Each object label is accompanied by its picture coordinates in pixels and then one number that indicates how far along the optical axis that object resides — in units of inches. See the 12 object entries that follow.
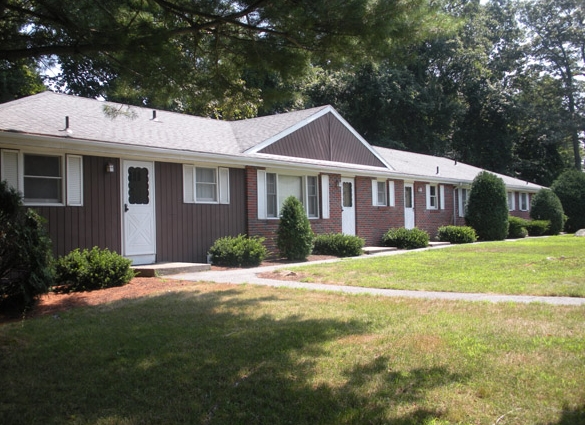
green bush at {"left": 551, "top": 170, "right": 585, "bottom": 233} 1229.1
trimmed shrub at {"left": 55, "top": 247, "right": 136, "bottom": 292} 369.7
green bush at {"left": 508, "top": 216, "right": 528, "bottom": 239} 967.0
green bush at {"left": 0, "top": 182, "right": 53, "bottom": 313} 287.4
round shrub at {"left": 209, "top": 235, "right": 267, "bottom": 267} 514.6
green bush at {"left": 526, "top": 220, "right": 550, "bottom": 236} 1049.5
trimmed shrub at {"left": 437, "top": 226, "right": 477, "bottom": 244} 834.8
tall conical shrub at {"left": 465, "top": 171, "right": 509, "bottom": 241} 885.8
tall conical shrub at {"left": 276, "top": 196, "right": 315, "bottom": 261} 565.6
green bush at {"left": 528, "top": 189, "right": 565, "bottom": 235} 1108.5
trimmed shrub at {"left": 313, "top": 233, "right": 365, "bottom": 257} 630.5
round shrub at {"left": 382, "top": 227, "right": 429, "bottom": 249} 754.8
